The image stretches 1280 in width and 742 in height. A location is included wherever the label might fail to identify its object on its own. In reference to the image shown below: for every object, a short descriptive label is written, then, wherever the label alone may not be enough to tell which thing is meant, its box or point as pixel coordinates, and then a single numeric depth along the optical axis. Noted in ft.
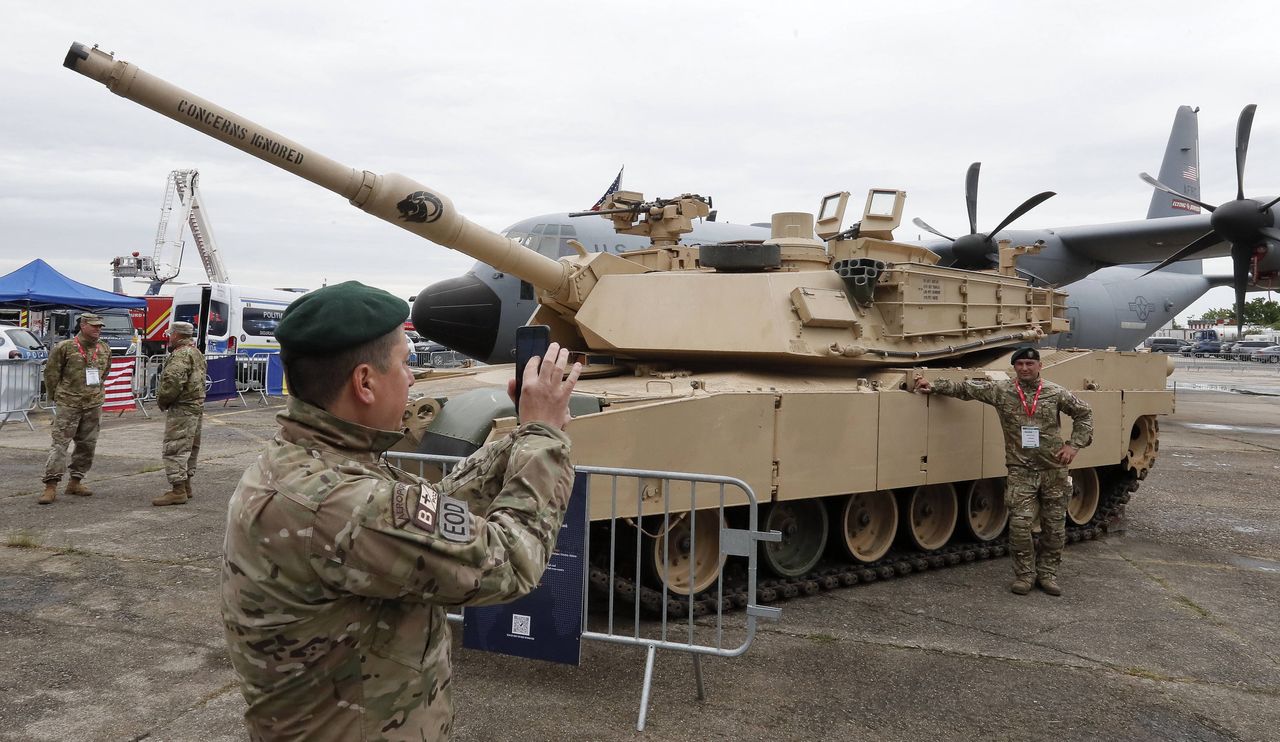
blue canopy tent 65.41
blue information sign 14.14
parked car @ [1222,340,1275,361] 192.54
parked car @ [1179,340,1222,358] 211.68
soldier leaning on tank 22.15
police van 77.56
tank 18.38
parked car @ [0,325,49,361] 63.99
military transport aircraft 36.11
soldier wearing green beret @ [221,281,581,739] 5.24
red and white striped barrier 51.13
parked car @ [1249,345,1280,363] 183.93
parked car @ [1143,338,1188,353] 198.18
